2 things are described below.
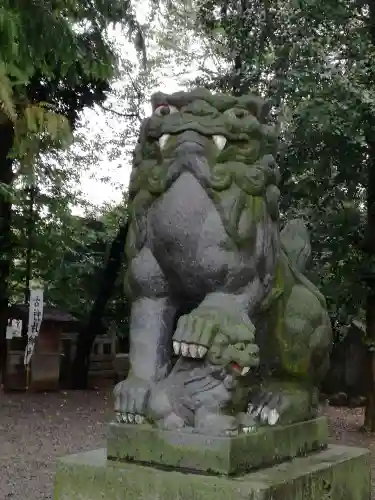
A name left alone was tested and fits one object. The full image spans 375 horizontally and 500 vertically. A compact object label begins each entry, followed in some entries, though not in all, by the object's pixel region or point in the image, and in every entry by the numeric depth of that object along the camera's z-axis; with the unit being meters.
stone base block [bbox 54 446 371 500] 2.30
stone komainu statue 2.49
